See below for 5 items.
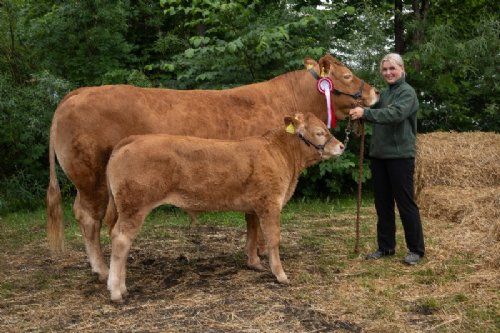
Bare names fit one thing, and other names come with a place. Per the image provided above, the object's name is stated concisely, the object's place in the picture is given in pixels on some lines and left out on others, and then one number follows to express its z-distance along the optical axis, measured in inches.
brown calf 196.9
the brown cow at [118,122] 220.4
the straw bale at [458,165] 371.9
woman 235.0
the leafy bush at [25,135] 396.8
